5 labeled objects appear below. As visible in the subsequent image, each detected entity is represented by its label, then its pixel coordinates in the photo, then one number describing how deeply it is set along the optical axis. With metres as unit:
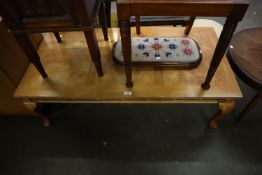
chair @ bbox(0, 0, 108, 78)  0.70
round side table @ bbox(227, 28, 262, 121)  0.94
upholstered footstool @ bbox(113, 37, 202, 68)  1.03
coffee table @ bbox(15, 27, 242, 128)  0.96
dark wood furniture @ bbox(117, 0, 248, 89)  0.63
